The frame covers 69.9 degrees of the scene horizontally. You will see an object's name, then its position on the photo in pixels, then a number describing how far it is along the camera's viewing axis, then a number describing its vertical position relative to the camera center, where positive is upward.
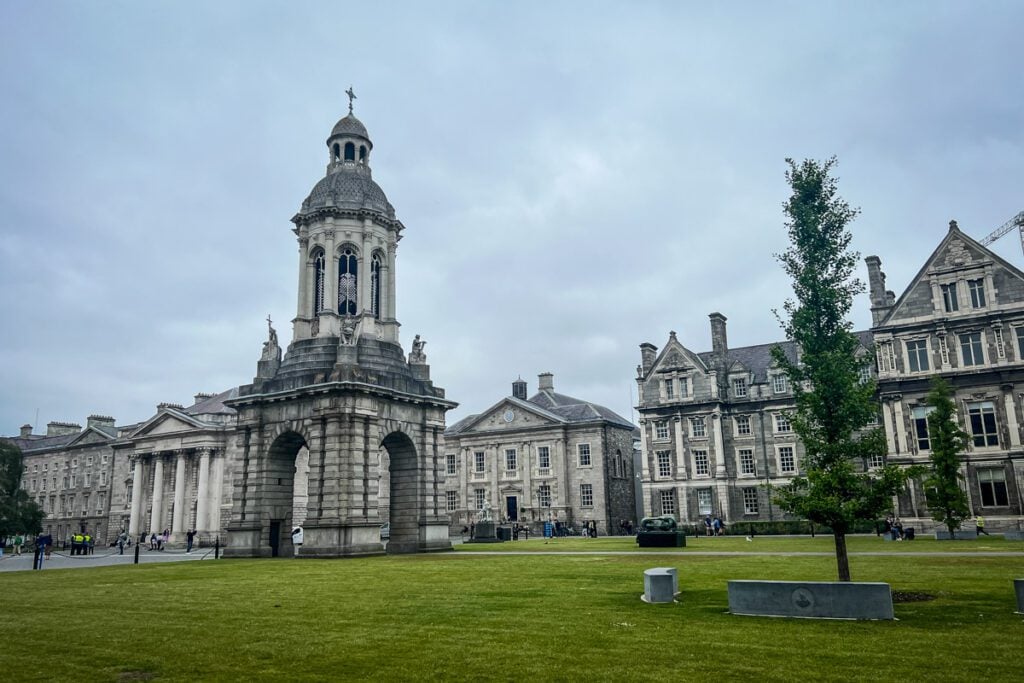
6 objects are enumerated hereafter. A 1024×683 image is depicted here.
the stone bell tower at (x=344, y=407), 35.03 +4.66
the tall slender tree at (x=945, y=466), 37.06 +0.98
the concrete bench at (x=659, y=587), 15.09 -1.91
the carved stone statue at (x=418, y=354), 41.16 +7.97
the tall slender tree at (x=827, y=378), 16.72 +2.58
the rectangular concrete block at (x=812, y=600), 12.34 -1.88
